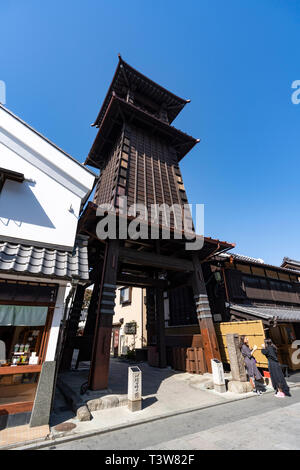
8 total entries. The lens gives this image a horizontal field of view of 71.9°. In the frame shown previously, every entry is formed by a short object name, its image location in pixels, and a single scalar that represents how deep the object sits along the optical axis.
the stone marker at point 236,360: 7.53
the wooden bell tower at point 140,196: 8.09
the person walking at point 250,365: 7.54
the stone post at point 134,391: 5.55
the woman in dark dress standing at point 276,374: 7.01
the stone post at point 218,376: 7.21
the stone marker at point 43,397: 4.43
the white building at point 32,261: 4.65
